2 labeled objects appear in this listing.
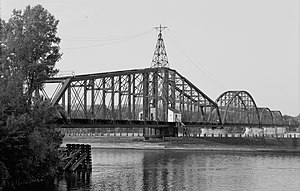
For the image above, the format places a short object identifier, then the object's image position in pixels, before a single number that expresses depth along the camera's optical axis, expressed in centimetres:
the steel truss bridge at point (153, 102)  8593
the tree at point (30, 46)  5528
